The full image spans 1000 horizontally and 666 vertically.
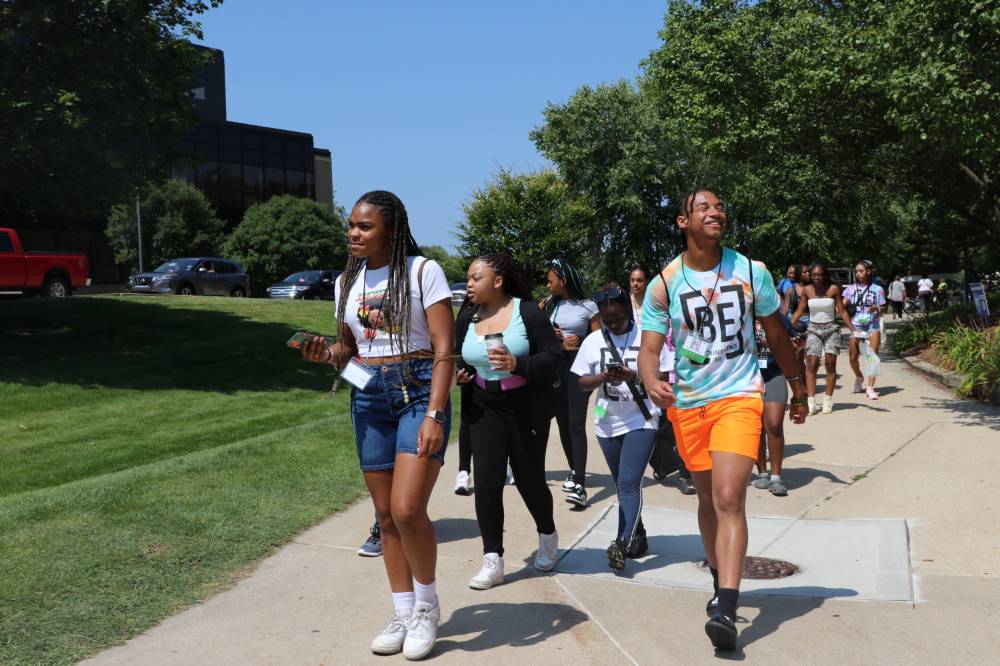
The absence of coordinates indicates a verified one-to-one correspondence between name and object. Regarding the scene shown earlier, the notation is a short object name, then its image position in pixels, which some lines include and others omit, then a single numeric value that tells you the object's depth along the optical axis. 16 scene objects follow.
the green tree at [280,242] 52.72
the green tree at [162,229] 51.53
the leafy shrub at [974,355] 12.41
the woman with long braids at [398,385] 4.13
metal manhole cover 5.59
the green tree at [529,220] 41.25
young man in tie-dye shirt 4.32
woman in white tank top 12.16
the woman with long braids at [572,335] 7.33
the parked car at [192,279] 33.72
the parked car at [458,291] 41.88
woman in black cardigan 5.30
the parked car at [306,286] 37.19
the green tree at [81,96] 16.31
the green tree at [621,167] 41.69
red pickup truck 23.94
